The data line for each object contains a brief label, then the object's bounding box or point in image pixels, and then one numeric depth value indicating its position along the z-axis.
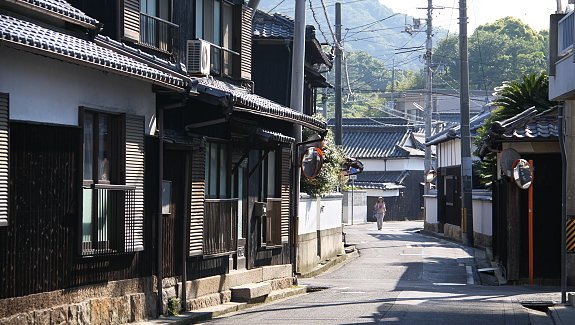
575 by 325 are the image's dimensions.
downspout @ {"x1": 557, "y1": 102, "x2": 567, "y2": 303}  20.12
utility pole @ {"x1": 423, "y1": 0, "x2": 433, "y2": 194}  57.66
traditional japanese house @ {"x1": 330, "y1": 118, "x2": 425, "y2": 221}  75.88
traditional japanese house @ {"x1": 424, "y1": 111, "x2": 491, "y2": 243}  48.59
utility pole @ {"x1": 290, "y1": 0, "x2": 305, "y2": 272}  25.93
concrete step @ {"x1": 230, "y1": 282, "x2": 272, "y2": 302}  20.81
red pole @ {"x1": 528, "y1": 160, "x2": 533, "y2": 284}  25.41
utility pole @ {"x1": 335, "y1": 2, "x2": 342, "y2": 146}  49.22
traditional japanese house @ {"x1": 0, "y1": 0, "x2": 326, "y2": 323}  13.31
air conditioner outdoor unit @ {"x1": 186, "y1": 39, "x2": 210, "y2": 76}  20.33
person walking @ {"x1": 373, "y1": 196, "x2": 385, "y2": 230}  58.16
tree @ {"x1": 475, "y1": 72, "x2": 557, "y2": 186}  30.98
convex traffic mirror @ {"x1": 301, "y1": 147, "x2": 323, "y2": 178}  26.12
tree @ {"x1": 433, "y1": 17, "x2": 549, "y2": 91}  101.62
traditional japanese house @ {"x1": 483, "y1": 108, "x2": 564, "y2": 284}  25.03
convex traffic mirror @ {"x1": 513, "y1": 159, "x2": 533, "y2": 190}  23.88
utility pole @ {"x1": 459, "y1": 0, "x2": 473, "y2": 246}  42.41
